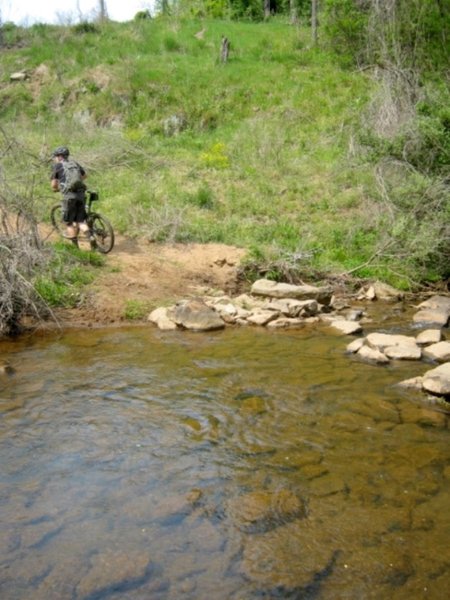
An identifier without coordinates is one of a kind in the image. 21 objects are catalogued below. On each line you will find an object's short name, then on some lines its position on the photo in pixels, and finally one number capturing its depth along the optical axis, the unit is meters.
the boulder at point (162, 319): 9.19
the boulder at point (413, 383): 6.90
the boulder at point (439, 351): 7.92
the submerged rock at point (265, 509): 4.35
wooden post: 24.47
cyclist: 10.55
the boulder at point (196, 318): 9.12
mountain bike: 10.98
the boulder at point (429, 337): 8.50
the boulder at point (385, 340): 8.18
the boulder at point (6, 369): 7.14
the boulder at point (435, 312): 9.71
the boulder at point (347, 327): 9.14
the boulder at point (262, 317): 9.48
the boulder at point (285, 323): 9.45
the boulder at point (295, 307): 9.83
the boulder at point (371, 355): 7.81
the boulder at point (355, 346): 8.23
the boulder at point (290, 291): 10.34
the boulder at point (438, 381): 6.54
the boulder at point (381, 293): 11.12
